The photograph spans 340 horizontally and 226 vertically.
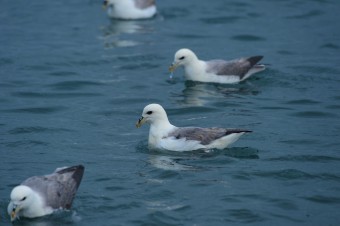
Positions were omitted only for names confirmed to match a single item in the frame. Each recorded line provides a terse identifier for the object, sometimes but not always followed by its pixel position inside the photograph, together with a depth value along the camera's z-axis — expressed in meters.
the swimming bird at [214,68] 18.73
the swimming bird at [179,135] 14.17
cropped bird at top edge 24.61
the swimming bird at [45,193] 11.12
